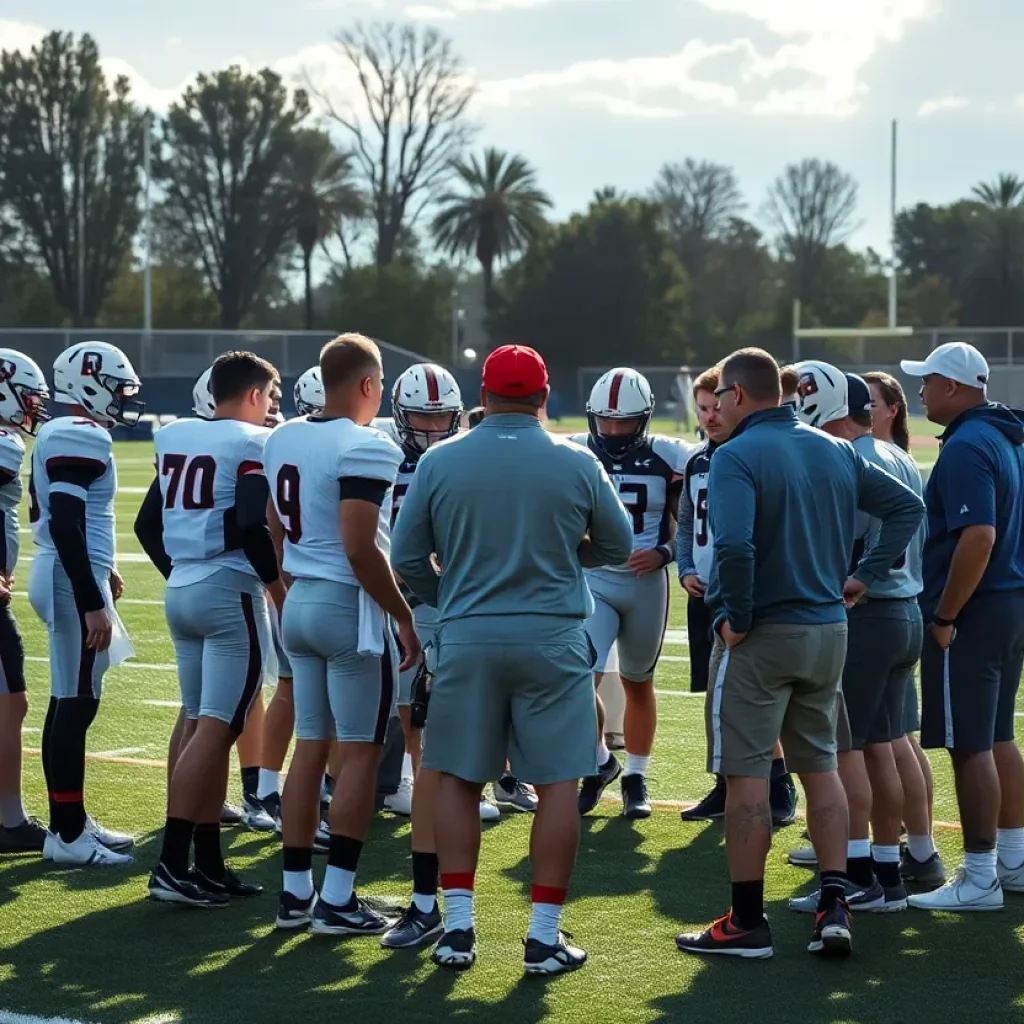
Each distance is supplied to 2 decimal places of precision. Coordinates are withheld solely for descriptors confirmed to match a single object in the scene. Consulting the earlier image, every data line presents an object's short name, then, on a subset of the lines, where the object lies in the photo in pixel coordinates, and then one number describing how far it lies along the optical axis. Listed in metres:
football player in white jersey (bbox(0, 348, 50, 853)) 13.41
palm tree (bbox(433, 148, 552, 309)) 138.00
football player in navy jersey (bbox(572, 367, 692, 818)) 15.08
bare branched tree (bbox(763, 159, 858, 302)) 145.12
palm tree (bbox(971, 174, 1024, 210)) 153.62
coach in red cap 10.01
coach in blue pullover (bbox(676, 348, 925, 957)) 10.33
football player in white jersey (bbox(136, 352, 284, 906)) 11.78
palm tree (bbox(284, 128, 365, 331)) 131.87
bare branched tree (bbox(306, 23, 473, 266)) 123.62
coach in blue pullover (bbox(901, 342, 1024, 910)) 11.58
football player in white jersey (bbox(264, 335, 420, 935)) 10.94
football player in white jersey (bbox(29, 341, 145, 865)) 12.81
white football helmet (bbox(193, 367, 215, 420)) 14.23
